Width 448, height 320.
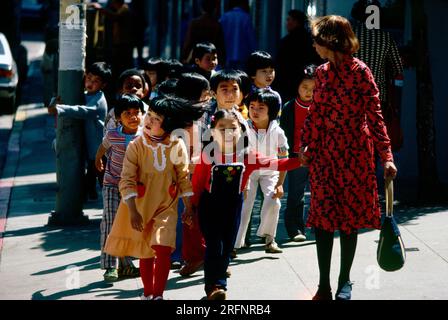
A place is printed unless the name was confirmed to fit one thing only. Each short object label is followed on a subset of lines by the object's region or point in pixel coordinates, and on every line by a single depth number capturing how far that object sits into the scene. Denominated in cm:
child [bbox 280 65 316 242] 1118
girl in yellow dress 877
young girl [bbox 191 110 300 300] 890
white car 2343
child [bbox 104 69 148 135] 1111
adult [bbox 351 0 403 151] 1186
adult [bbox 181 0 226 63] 1713
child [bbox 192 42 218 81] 1199
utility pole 1254
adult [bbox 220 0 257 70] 1778
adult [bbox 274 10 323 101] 1503
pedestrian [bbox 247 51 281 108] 1144
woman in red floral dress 857
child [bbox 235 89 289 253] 1078
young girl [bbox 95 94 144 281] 1010
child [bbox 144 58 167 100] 1207
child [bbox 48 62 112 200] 1220
